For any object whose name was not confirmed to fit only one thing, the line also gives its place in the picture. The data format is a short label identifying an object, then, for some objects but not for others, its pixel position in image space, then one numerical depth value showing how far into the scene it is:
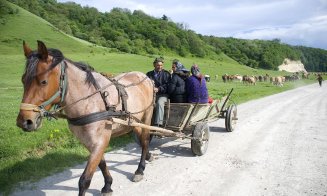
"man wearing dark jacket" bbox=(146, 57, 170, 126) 9.09
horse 4.71
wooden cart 8.70
